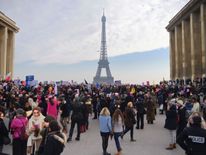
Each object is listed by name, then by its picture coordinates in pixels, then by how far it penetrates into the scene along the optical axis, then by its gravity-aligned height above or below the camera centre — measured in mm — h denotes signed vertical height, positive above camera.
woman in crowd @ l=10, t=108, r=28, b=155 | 5897 -1243
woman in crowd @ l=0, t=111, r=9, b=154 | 5808 -1223
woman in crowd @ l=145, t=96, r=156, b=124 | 12417 -1389
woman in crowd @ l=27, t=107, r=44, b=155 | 5310 -1123
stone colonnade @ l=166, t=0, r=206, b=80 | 28127 +6942
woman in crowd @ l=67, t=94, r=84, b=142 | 8952 -1244
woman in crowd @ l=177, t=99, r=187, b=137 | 7744 -1230
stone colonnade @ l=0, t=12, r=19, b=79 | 37896 +8443
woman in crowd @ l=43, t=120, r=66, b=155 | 3691 -981
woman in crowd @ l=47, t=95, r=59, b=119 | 9713 -977
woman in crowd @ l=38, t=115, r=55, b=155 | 4200 -933
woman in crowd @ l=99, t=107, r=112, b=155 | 6998 -1352
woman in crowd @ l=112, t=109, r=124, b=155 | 7160 -1388
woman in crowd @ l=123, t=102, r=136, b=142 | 8890 -1378
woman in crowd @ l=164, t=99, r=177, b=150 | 7749 -1311
